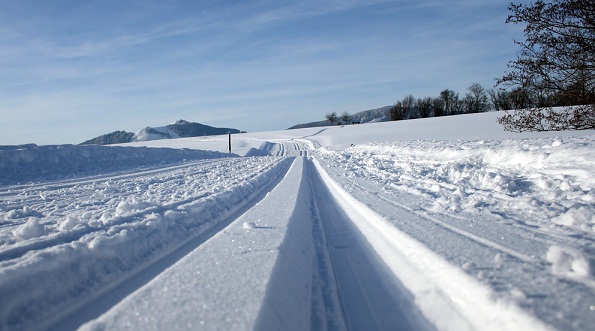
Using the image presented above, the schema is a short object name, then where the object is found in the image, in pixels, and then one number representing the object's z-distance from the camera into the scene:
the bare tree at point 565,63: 11.15
